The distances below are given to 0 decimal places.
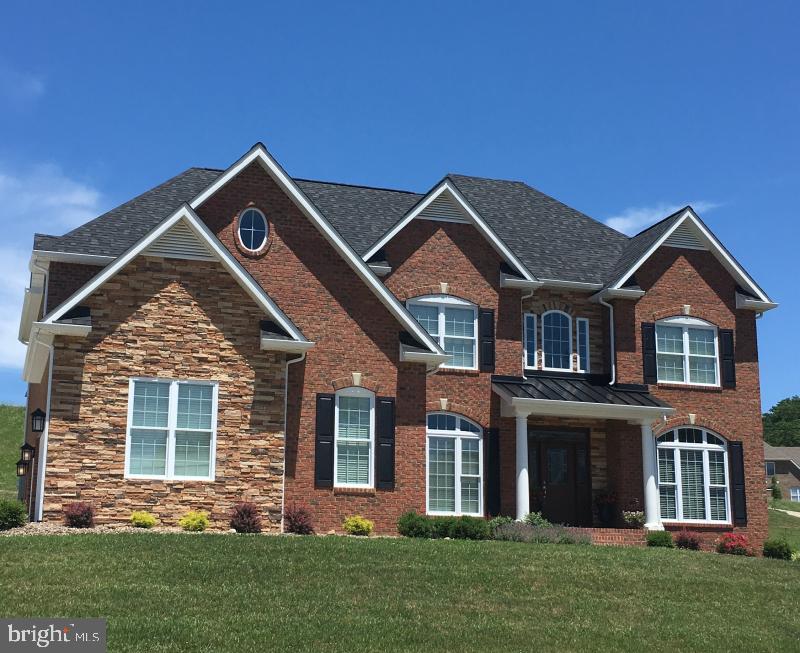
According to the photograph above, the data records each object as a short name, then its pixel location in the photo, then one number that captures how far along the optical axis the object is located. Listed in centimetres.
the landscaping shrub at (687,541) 2564
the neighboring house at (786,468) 9219
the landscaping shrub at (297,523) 2177
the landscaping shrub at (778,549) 2639
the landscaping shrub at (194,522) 2048
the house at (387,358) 2106
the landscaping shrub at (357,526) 2245
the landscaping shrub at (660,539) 2509
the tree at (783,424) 12769
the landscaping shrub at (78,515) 1980
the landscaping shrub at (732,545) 2577
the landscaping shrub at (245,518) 2089
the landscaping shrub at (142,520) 2034
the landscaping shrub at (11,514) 1927
